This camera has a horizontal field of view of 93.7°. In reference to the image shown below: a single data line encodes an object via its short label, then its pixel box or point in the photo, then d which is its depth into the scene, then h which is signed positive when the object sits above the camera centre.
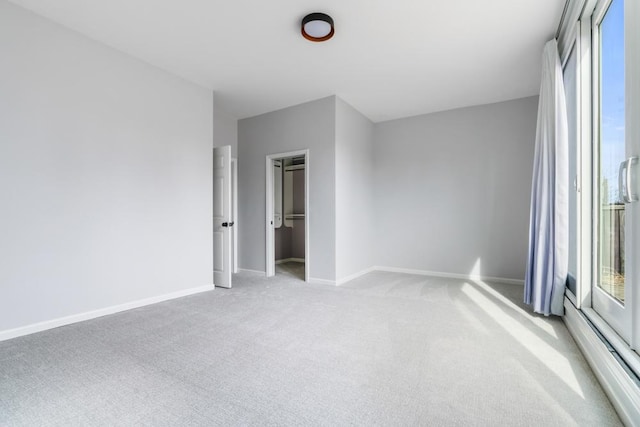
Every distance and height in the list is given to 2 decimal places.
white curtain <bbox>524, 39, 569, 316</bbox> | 2.76 +0.12
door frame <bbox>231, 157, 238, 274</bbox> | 5.39 +0.20
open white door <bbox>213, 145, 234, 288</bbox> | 4.27 -0.05
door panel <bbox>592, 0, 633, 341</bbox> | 1.81 +0.27
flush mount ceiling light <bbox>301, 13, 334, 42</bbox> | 2.63 +1.70
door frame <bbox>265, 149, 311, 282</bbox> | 5.03 -0.11
